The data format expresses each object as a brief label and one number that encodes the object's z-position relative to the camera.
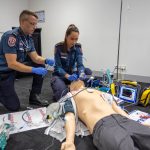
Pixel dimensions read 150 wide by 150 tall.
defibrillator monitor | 2.51
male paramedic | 2.13
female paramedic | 2.42
